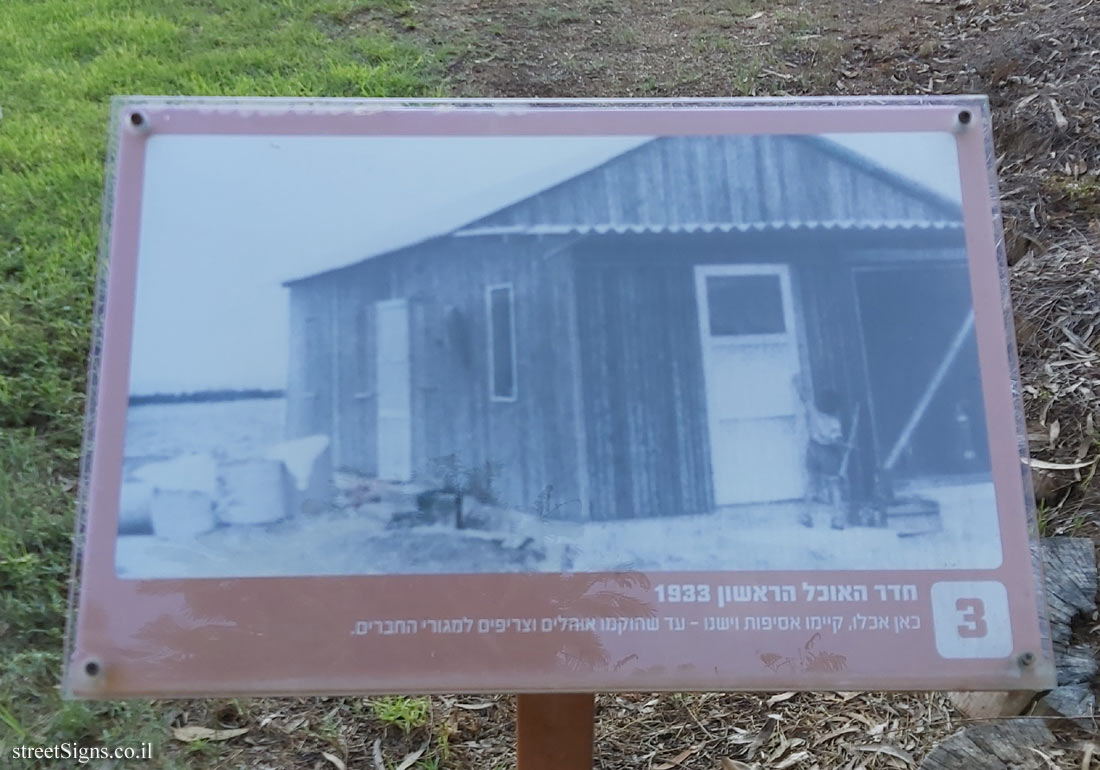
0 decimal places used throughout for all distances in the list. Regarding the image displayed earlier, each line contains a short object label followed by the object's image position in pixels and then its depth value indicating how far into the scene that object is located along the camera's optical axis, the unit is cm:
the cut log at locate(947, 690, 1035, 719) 180
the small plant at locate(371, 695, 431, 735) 201
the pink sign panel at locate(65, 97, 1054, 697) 125
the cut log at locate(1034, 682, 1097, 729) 173
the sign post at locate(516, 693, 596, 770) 145
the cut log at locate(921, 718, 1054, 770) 160
